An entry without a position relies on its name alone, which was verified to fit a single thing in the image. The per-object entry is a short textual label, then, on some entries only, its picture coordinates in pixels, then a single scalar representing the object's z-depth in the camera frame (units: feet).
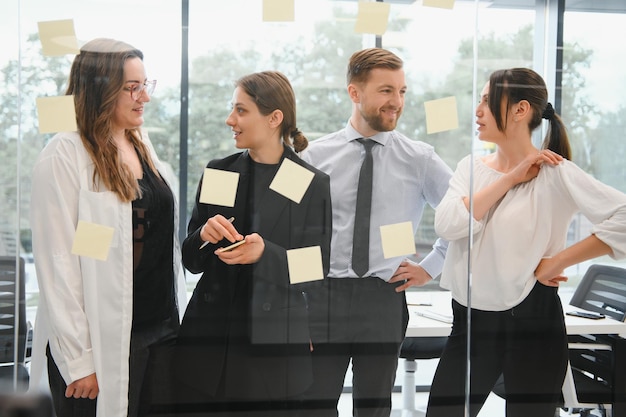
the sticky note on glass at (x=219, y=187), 6.77
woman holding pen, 6.74
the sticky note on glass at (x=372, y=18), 7.20
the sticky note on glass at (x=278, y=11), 7.11
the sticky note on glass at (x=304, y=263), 6.87
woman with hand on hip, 7.10
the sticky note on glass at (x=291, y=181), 6.79
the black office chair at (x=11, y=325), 6.77
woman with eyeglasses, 6.06
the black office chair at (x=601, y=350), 7.71
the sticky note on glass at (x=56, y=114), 6.37
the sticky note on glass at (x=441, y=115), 7.34
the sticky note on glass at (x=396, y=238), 7.14
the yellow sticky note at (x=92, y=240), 6.23
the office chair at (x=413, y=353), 7.32
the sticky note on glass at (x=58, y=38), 6.63
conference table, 7.32
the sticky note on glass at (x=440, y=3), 7.40
